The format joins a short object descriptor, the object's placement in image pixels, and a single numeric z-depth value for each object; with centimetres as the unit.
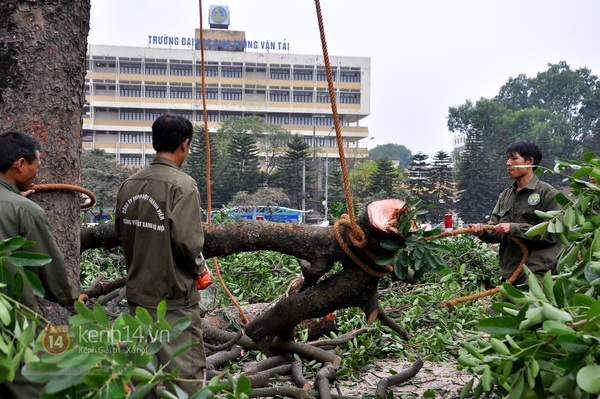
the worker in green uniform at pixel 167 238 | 277
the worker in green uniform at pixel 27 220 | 240
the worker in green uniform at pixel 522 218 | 398
